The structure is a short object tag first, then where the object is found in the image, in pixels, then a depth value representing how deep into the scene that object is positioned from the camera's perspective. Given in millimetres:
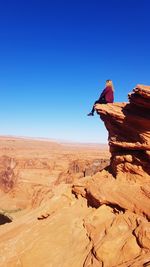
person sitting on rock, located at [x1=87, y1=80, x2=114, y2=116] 10161
